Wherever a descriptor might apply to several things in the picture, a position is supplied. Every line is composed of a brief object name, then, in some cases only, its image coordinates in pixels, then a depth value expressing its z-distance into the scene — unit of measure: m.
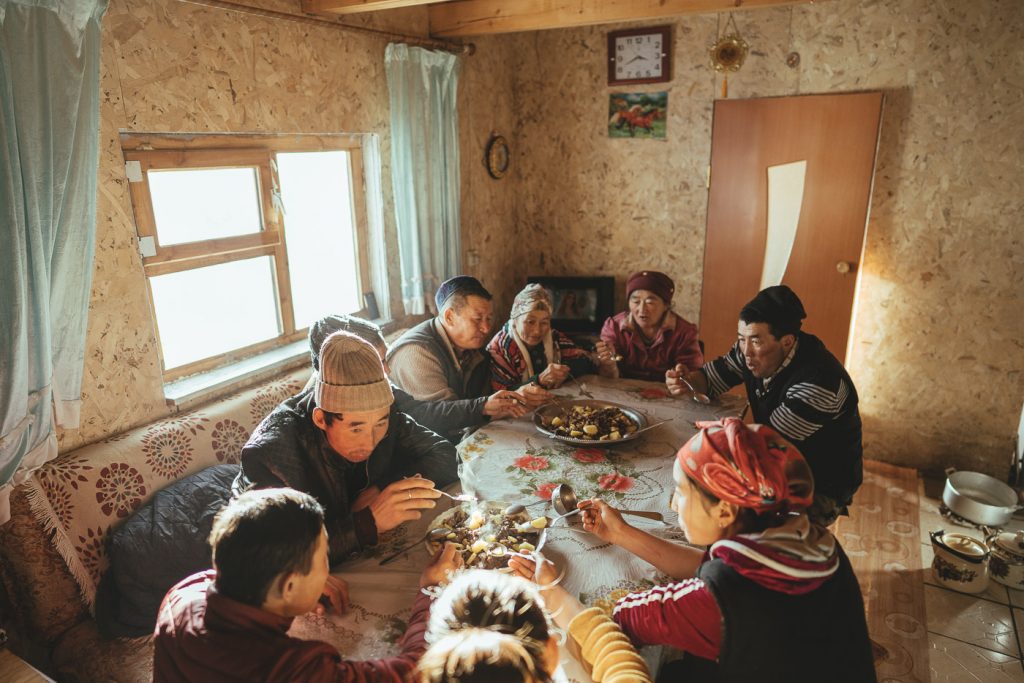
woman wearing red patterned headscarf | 1.23
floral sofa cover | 2.01
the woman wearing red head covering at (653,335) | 3.31
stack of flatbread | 1.24
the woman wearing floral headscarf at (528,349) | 3.02
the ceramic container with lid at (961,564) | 2.89
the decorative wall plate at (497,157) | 4.82
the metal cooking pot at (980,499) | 3.38
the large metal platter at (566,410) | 2.21
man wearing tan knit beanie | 1.68
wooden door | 3.96
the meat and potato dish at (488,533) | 1.57
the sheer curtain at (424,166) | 3.78
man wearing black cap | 2.27
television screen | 4.90
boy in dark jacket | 1.10
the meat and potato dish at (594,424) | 2.26
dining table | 1.40
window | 2.79
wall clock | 4.39
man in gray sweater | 2.85
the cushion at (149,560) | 2.09
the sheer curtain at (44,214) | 1.98
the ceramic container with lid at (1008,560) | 2.94
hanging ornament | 3.97
